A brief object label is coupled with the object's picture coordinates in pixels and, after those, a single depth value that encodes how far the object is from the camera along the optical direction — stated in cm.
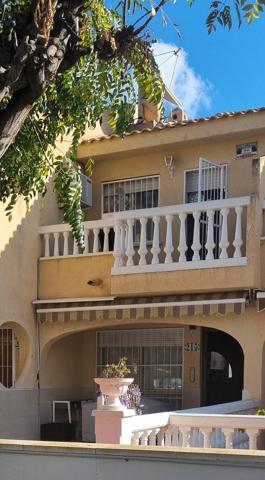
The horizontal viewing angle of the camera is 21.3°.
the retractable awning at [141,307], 1271
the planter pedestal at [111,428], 764
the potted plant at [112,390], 801
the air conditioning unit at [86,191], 1611
